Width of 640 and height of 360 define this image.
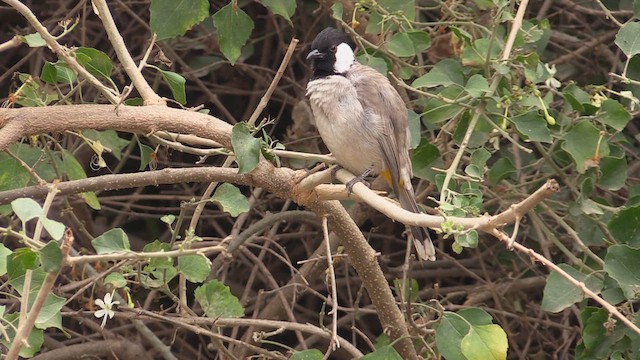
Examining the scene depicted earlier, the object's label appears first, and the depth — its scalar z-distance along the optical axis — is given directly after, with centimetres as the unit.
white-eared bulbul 598
